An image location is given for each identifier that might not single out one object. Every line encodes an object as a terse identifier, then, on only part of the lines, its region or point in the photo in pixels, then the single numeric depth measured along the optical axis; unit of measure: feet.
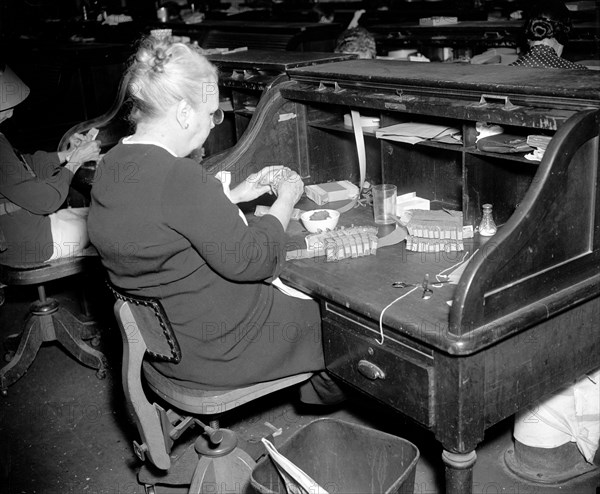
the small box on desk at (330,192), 9.40
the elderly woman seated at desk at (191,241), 6.37
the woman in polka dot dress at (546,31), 12.27
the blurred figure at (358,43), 13.89
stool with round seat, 11.30
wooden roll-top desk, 5.82
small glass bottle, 7.65
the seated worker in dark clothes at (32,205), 10.65
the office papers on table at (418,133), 8.02
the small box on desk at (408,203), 8.73
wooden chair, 6.74
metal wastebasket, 6.83
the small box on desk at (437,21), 19.15
